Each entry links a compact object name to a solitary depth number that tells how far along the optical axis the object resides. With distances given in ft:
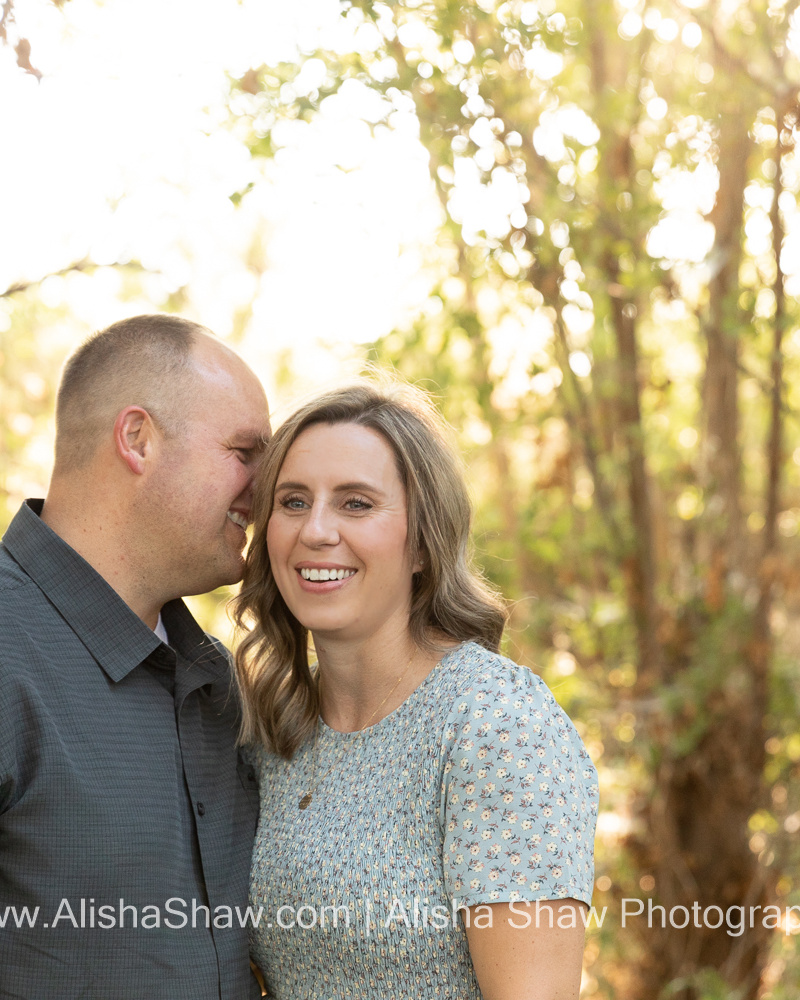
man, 5.76
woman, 5.85
